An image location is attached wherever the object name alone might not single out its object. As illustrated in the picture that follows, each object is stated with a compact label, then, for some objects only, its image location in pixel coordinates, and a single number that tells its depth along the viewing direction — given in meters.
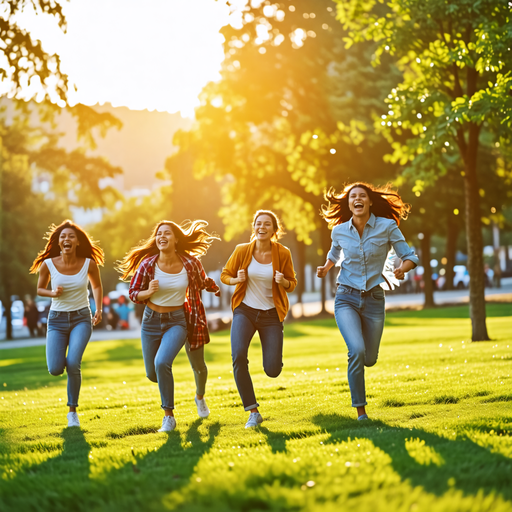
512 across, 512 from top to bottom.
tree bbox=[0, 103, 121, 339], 31.89
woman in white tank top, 7.68
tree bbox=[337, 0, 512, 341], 12.70
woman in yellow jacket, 7.11
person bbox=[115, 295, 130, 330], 39.53
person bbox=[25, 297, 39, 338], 37.00
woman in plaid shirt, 7.16
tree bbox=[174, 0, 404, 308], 27.95
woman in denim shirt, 6.80
